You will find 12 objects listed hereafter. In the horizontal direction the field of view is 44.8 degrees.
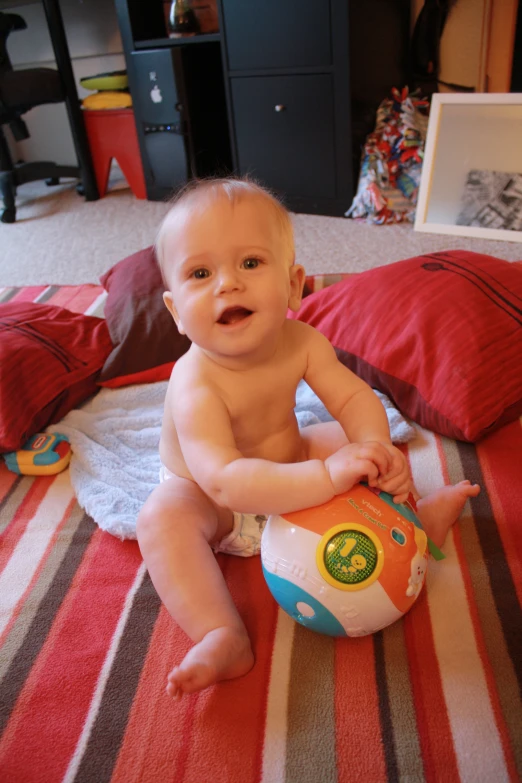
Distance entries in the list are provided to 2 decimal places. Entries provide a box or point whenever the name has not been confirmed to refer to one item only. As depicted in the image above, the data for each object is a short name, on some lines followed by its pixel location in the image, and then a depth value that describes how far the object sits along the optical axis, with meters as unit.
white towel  0.90
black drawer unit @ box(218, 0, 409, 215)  1.89
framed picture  1.82
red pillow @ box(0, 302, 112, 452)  1.02
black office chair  2.28
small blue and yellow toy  1.00
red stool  2.49
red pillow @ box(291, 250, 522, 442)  0.94
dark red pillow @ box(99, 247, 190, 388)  1.19
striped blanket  0.59
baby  0.66
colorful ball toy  0.63
